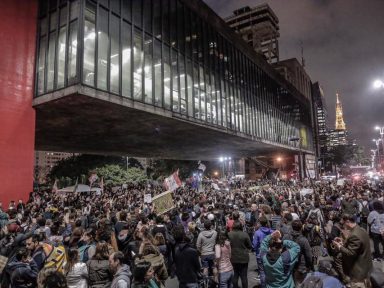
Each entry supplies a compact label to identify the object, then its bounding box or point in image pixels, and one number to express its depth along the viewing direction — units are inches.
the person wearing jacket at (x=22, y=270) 213.5
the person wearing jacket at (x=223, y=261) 268.1
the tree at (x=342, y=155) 3799.2
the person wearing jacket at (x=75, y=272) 207.5
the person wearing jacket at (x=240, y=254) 277.1
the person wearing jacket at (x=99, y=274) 209.5
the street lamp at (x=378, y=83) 624.8
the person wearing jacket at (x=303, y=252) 250.1
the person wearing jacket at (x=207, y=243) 294.8
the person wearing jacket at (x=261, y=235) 294.8
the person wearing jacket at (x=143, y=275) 169.8
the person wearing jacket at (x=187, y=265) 239.6
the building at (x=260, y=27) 4328.2
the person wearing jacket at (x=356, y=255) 212.2
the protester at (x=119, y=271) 179.5
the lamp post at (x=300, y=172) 2251.5
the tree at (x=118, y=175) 1793.8
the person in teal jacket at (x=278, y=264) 205.2
